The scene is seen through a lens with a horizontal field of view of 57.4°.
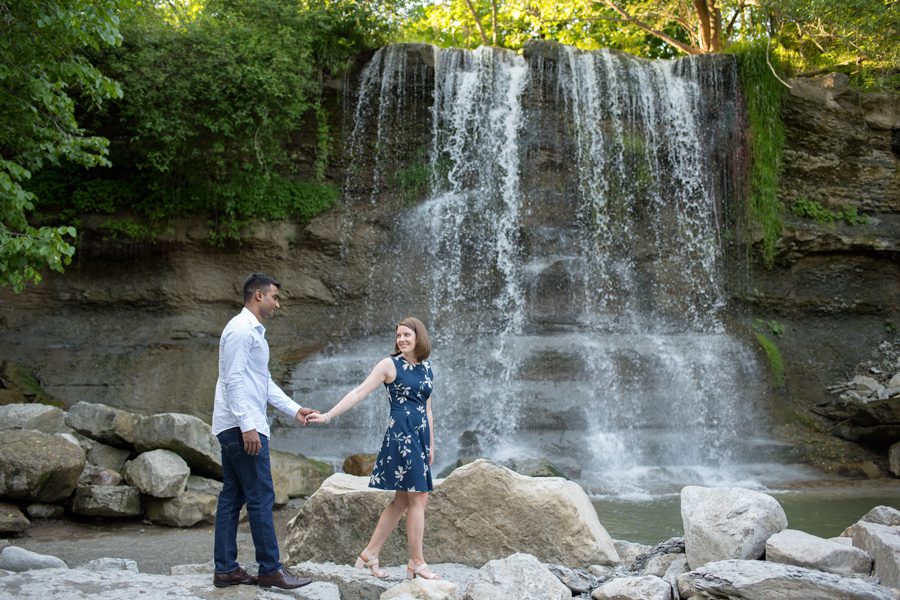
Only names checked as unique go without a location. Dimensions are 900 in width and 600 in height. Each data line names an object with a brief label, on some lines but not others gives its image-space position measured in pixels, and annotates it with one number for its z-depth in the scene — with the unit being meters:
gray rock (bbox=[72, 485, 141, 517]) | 8.21
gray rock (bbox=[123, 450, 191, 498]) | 8.32
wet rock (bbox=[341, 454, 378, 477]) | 10.18
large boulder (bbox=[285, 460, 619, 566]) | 5.60
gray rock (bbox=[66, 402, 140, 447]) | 9.01
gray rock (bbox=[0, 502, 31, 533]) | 7.56
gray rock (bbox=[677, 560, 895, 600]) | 3.94
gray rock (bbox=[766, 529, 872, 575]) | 4.46
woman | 4.70
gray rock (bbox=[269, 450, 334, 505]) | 9.28
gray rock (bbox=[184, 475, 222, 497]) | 8.74
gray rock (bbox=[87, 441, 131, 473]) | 8.87
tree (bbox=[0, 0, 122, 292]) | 7.75
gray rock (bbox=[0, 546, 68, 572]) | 5.78
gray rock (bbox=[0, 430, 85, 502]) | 7.68
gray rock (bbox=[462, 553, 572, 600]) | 4.29
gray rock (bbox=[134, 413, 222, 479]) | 8.73
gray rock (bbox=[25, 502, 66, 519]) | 8.02
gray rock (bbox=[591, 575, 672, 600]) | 4.40
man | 4.31
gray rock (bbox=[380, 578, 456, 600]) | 4.21
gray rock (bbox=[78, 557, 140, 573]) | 6.14
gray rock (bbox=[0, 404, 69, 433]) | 8.88
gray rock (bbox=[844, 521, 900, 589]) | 4.24
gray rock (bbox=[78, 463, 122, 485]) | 8.48
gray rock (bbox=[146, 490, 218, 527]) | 8.29
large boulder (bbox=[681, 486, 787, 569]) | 4.80
